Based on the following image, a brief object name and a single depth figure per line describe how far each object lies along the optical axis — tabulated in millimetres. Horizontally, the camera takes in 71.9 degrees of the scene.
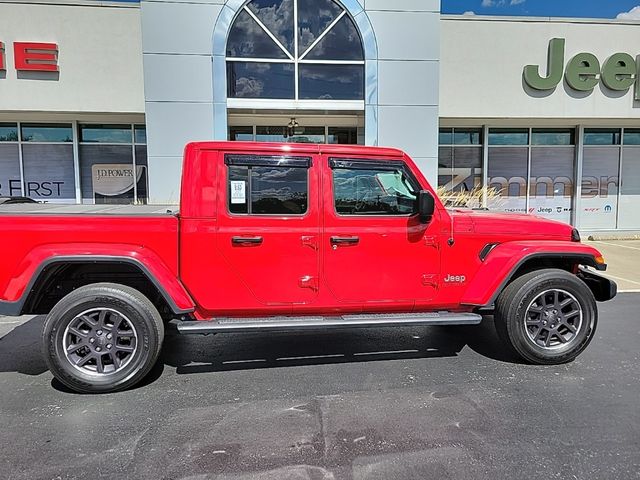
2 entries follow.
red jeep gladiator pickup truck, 3564
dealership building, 10039
